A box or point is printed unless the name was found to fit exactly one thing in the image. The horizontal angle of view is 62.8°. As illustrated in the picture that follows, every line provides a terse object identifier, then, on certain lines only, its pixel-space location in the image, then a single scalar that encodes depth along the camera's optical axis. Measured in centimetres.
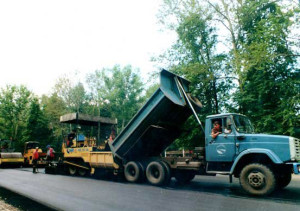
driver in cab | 750
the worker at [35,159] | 1382
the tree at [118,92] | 4416
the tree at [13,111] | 3962
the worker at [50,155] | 1363
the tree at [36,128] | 3509
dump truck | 646
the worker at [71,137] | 1256
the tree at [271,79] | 1381
